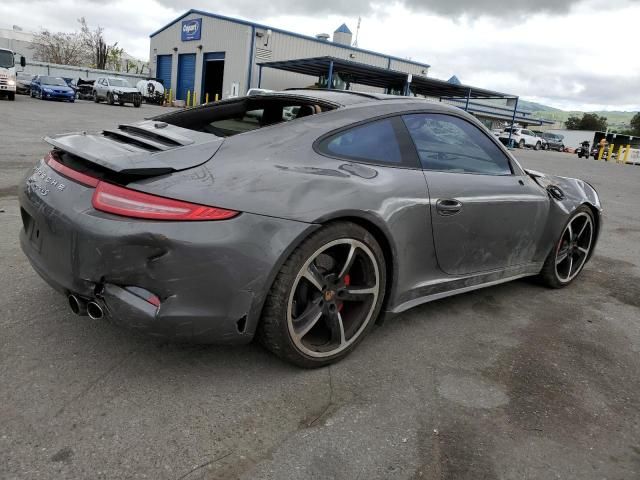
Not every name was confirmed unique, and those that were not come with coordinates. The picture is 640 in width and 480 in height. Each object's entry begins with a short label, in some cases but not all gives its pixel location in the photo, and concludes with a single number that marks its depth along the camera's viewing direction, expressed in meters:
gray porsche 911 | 2.09
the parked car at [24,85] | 31.17
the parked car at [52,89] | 27.86
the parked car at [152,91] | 37.16
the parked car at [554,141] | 46.56
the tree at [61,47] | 61.91
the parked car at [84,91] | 34.94
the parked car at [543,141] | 44.48
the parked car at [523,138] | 39.38
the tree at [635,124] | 74.50
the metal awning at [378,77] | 26.19
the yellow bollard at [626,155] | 35.96
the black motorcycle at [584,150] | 37.81
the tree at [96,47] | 61.50
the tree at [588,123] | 77.38
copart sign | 37.60
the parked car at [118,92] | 29.69
